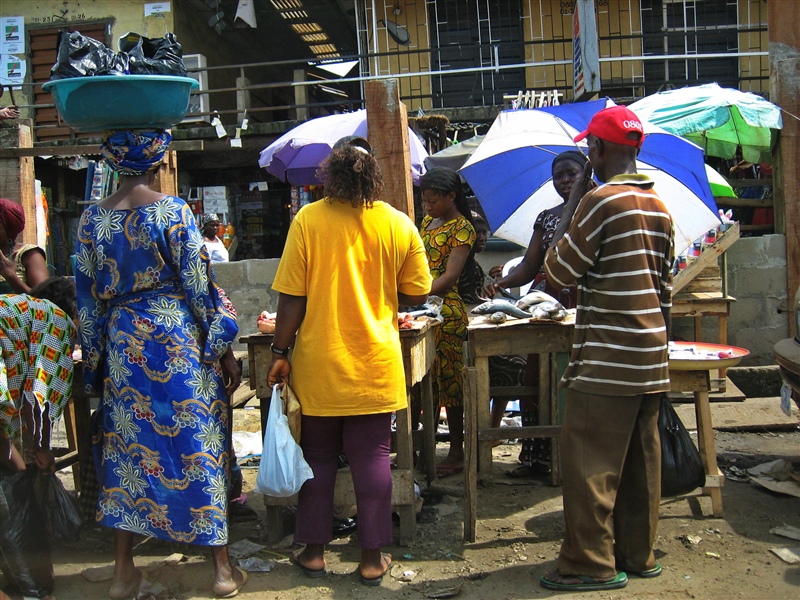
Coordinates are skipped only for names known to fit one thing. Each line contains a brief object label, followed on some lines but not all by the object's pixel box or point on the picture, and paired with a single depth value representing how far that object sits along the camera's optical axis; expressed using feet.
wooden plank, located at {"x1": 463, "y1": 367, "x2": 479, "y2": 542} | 12.83
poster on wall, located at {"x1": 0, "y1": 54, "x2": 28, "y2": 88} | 49.42
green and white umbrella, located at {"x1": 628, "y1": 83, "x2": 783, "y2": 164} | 24.38
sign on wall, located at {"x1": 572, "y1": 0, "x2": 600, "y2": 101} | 32.89
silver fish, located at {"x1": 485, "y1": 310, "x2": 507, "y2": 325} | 13.43
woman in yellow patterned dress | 15.39
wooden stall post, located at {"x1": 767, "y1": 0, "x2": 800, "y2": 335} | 24.30
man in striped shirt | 10.67
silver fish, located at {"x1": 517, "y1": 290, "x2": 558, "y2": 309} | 14.14
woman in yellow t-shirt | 11.22
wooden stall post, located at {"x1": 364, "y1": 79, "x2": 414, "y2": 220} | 14.87
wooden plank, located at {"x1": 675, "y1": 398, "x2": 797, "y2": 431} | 19.81
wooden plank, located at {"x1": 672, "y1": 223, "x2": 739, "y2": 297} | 22.57
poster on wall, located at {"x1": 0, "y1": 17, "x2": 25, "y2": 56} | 49.06
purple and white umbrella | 25.85
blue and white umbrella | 16.81
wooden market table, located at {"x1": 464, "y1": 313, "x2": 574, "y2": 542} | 12.91
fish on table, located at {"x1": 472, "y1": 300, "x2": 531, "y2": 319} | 13.67
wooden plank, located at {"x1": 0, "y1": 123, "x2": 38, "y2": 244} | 21.38
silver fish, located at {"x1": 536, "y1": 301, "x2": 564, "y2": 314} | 13.48
